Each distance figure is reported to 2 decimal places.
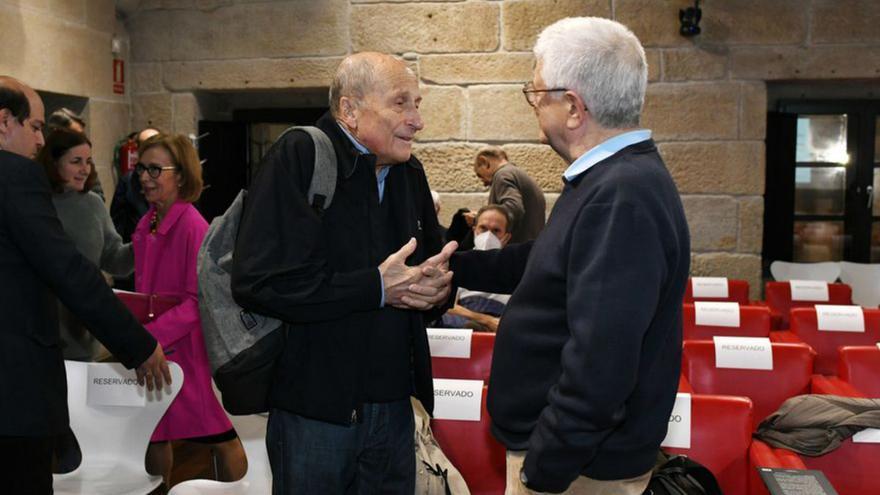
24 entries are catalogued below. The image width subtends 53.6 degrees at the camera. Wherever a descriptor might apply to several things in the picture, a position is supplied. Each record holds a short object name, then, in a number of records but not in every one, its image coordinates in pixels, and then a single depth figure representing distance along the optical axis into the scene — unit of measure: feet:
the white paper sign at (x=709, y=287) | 16.63
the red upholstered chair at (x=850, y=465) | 8.06
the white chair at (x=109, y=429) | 9.21
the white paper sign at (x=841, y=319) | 12.47
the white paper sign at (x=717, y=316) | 12.98
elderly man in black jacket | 5.73
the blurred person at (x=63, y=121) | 15.51
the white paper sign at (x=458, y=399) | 8.07
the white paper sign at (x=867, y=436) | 8.14
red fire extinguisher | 20.68
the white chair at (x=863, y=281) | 19.43
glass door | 23.00
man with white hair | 4.61
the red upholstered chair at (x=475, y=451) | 8.08
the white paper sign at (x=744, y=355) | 9.86
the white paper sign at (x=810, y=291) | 15.92
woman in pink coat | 9.60
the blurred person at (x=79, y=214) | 11.94
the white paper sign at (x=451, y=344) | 10.73
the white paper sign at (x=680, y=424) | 7.68
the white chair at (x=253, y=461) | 8.73
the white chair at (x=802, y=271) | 20.04
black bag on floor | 5.80
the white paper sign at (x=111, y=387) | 9.23
